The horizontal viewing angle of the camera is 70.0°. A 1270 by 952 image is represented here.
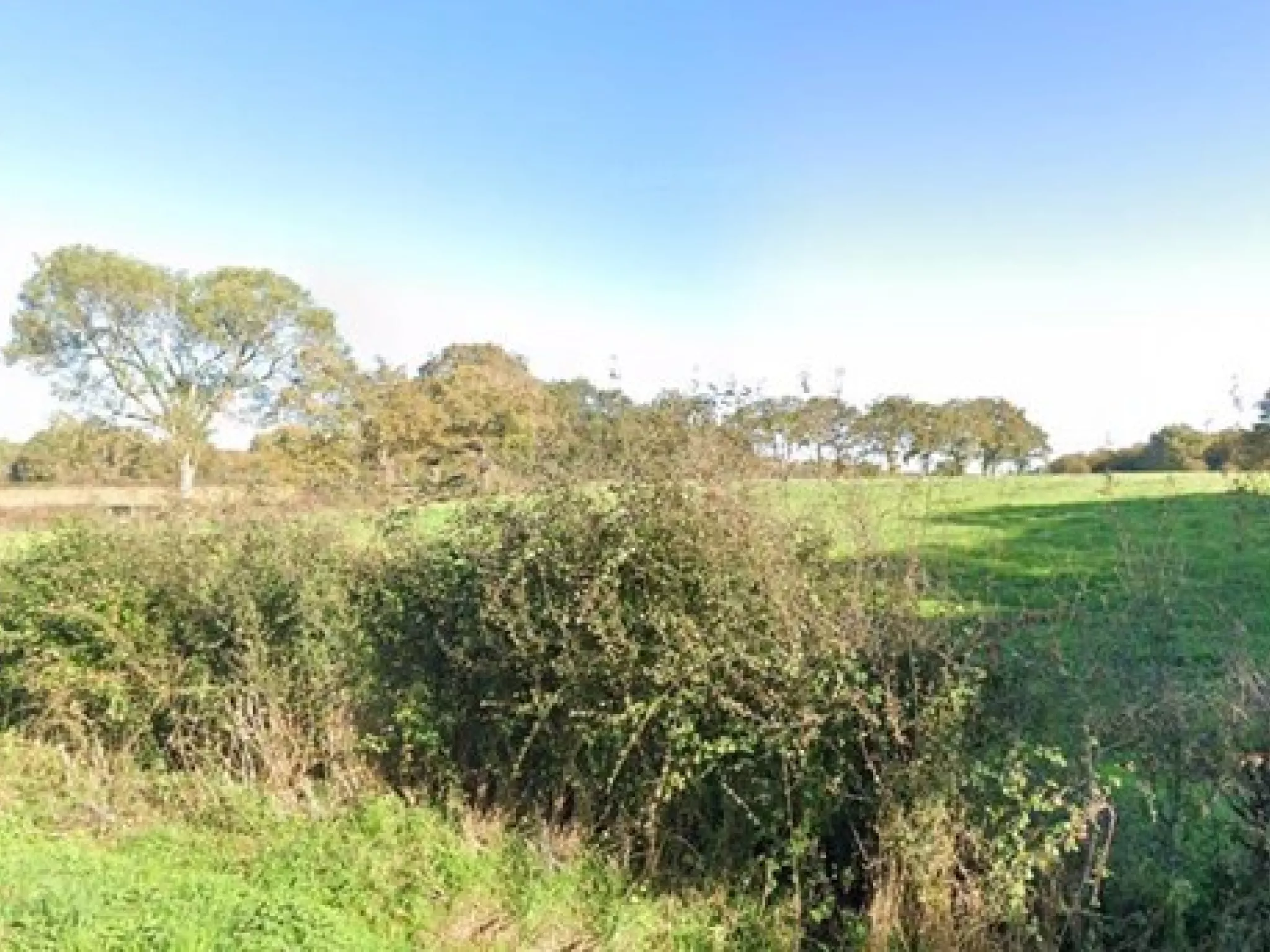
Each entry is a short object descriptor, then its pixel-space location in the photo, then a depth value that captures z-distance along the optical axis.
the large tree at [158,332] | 40.09
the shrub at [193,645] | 6.27
